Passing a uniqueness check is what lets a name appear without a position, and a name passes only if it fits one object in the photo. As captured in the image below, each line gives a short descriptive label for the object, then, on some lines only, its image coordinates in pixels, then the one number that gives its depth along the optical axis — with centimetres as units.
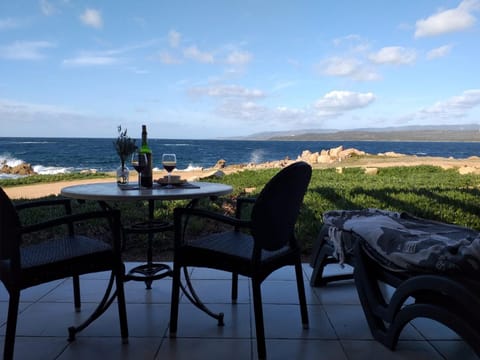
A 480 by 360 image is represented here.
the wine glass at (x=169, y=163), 251
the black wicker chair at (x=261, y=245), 172
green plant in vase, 234
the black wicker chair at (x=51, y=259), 152
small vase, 238
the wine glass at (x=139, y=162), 229
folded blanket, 148
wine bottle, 226
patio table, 187
